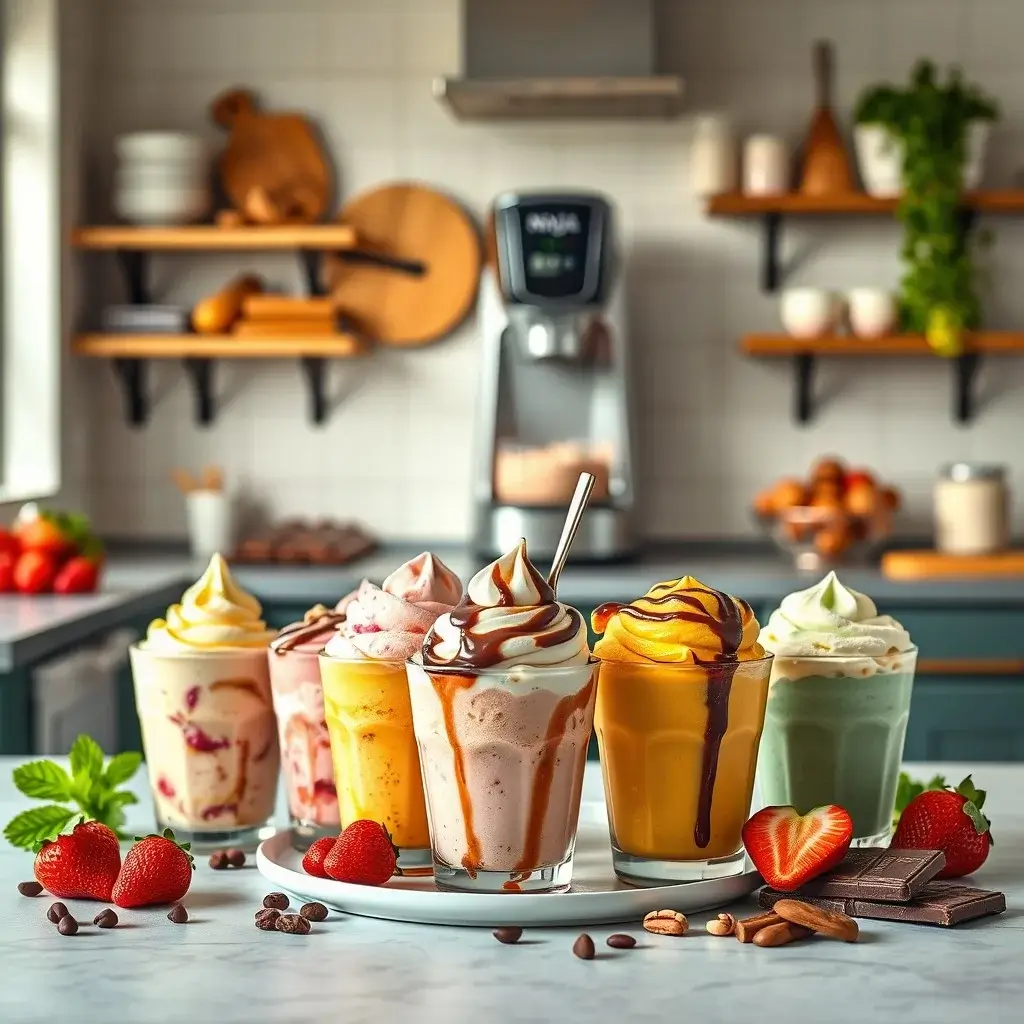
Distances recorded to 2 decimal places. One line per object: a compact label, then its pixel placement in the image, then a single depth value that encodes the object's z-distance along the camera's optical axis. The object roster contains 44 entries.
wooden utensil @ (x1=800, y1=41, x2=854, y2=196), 3.31
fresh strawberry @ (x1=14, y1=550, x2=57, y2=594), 2.64
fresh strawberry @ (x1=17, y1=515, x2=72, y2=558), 2.66
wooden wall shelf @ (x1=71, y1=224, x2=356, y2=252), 3.26
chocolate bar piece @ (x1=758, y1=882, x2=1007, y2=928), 0.87
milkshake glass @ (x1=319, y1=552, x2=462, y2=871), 0.92
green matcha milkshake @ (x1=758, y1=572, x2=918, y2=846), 0.98
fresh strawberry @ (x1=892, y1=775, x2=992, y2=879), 0.97
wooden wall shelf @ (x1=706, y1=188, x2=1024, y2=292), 3.27
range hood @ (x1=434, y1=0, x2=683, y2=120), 3.11
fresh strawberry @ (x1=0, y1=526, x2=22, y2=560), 2.70
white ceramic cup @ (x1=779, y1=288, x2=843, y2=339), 3.22
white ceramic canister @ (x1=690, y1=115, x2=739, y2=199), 3.29
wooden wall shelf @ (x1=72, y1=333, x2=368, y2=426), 3.25
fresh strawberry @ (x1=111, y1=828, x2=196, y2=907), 0.91
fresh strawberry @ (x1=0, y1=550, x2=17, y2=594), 2.67
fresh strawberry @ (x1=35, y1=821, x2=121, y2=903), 0.93
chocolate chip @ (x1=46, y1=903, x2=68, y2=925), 0.88
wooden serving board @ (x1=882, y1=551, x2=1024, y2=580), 2.86
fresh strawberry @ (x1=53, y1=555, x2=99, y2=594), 2.63
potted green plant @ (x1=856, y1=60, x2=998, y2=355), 3.21
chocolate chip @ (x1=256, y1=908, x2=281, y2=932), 0.87
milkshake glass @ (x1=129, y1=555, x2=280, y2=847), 1.01
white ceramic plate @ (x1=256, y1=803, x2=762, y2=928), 0.86
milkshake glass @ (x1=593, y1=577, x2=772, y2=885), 0.88
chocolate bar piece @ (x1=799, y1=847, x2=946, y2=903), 0.88
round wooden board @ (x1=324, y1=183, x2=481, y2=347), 3.47
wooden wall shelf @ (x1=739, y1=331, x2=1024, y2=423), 3.22
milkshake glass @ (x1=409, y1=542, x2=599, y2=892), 0.85
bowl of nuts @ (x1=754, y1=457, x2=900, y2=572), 3.02
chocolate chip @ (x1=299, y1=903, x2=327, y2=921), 0.88
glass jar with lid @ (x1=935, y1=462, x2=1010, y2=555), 3.07
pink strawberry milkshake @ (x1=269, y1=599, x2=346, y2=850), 0.97
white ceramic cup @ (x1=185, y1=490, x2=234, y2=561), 3.38
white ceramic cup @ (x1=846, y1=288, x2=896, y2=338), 3.22
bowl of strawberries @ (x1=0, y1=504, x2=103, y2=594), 2.64
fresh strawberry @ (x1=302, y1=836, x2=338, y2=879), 0.92
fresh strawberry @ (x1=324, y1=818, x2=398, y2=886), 0.90
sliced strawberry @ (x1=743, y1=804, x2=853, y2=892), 0.89
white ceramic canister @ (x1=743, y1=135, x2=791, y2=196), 3.28
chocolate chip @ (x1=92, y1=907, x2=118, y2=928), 0.88
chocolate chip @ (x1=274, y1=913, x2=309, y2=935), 0.86
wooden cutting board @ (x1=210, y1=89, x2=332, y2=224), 3.47
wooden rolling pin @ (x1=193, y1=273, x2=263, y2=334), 3.29
